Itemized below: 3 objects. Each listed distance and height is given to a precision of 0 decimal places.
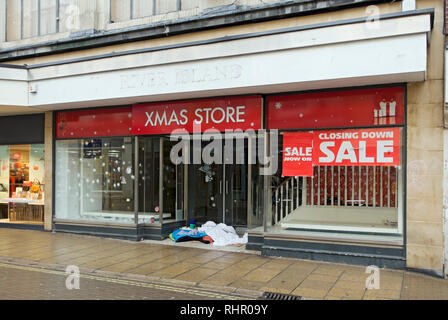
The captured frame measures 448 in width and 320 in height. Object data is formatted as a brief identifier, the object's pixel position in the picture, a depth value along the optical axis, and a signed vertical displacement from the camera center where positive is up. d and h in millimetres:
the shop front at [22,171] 11875 -370
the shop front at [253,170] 7918 -222
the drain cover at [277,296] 5949 -1976
